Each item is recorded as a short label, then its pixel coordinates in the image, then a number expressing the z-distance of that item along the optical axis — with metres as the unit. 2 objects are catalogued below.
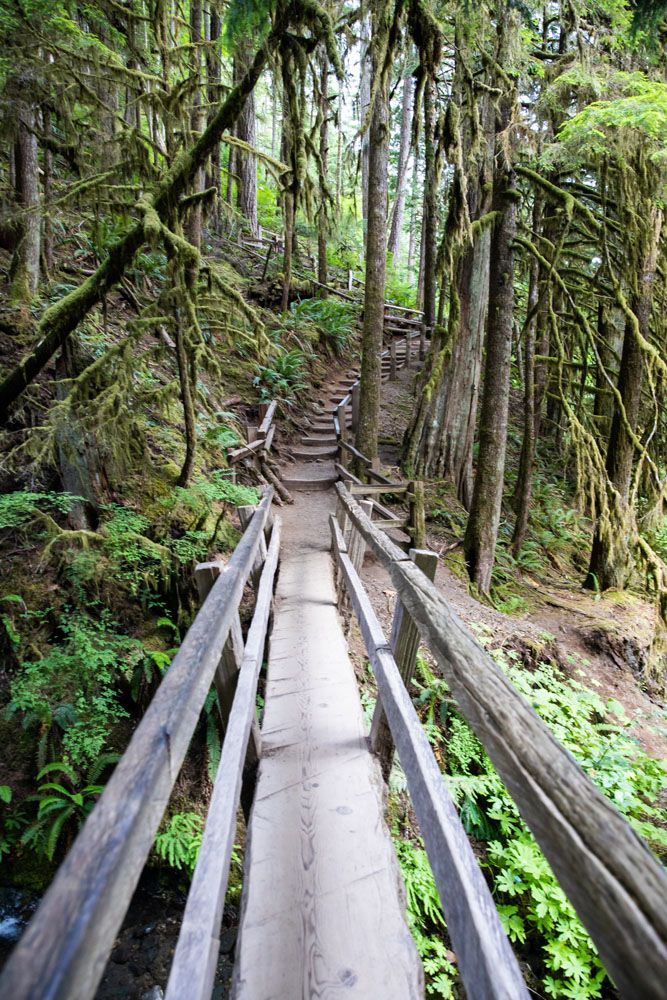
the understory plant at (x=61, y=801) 3.97
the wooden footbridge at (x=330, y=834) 0.85
